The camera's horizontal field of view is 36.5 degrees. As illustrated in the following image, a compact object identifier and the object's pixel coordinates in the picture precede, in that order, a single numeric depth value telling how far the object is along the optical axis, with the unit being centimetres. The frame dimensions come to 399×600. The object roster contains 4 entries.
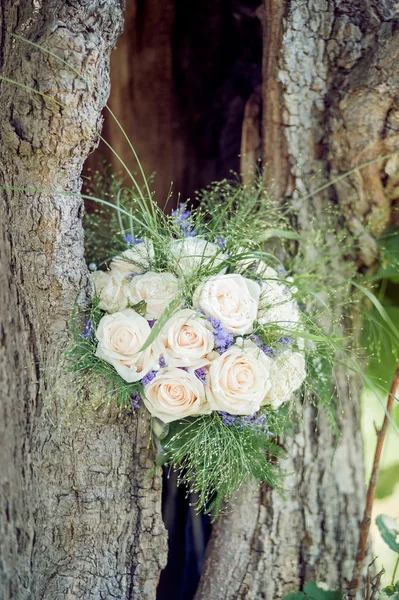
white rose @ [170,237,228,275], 108
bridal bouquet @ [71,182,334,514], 103
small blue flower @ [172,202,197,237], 115
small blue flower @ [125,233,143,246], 119
